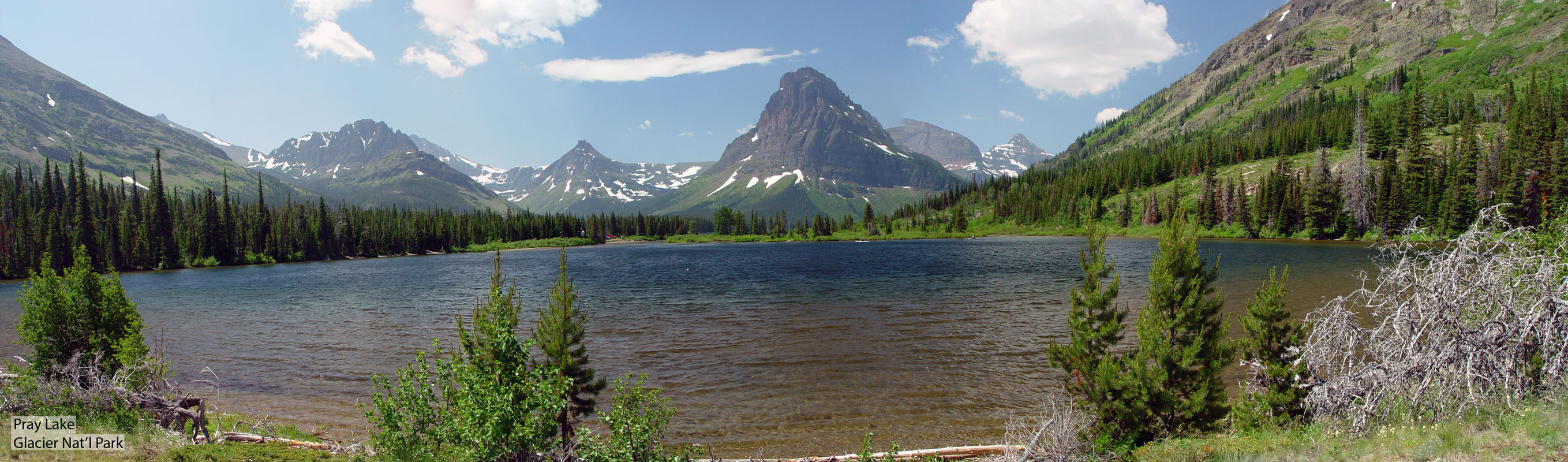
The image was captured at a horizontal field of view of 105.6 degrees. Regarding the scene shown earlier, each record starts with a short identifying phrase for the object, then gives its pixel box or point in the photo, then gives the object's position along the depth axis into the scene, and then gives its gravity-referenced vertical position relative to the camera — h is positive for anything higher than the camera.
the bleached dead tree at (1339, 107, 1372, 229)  106.69 +3.11
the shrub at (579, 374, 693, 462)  10.73 -3.55
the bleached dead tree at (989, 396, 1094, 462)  12.08 -4.62
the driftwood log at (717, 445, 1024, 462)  13.89 -5.49
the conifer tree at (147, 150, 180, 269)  115.12 +5.36
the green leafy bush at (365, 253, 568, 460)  9.86 -2.82
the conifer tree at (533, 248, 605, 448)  15.32 -2.56
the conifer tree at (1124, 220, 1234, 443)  15.07 -3.32
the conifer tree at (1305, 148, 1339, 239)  113.69 +0.80
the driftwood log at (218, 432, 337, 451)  13.50 -4.21
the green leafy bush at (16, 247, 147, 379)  15.73 -1.52
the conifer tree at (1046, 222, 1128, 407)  16.39 -2.83
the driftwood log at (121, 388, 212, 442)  13.50 -3.40
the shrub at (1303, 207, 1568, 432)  10.45 -2.35
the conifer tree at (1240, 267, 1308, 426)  14.16 -3.62
